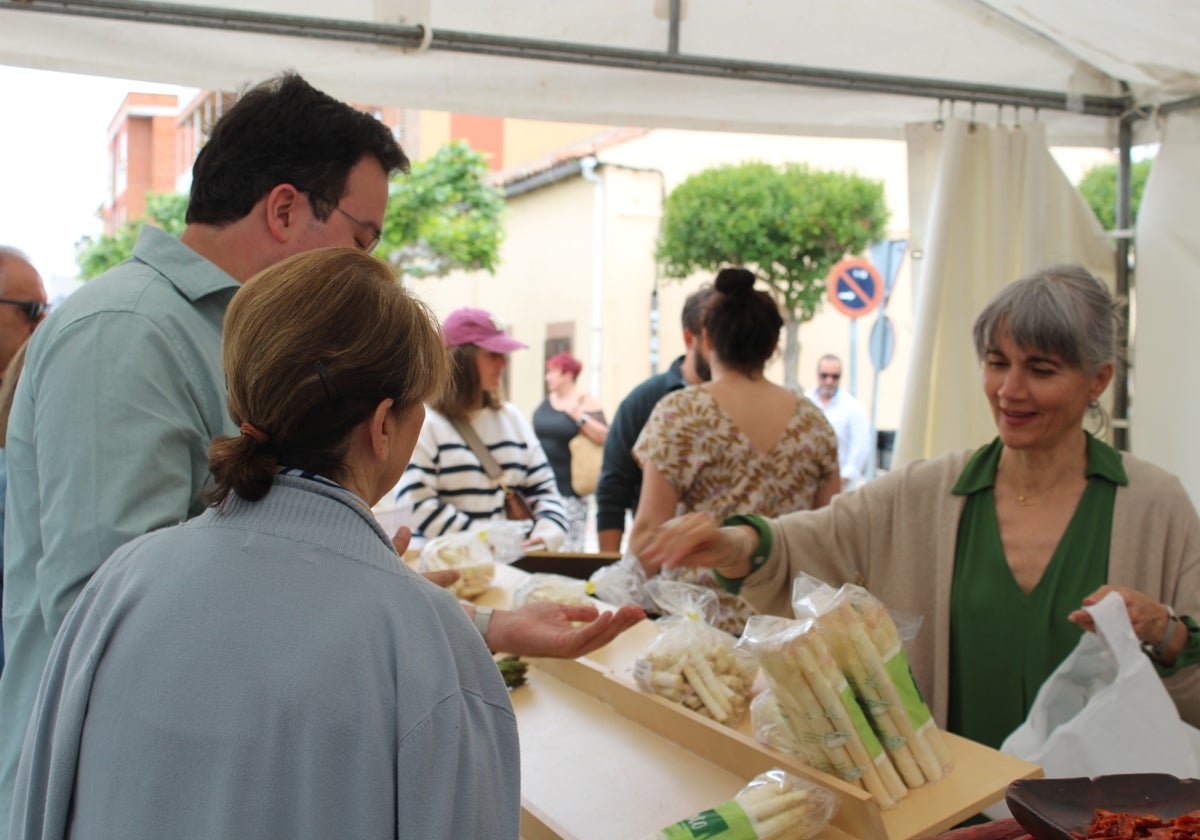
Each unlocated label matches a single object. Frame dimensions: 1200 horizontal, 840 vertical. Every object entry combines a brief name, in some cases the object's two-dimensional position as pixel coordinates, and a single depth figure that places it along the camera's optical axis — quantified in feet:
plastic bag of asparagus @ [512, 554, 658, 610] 9.36
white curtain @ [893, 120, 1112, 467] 12.41
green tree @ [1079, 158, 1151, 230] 62.69
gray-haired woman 7.39
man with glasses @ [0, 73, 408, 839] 4.66
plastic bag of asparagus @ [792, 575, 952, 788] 5.59
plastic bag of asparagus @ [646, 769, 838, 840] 4.92
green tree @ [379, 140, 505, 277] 51.42
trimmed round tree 52.60
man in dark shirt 13.70
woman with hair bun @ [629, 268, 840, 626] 10.48
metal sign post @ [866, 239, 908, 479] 30.91
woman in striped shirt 12.50
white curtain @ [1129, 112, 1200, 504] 12.17
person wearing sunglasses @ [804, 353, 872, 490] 28.50
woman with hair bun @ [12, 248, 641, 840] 3.28
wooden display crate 5.37
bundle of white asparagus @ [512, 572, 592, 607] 9.27
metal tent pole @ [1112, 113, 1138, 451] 12.90
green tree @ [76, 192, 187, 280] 66.95
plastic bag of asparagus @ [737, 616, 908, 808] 5.36
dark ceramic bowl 4.68
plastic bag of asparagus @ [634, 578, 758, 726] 6.46
